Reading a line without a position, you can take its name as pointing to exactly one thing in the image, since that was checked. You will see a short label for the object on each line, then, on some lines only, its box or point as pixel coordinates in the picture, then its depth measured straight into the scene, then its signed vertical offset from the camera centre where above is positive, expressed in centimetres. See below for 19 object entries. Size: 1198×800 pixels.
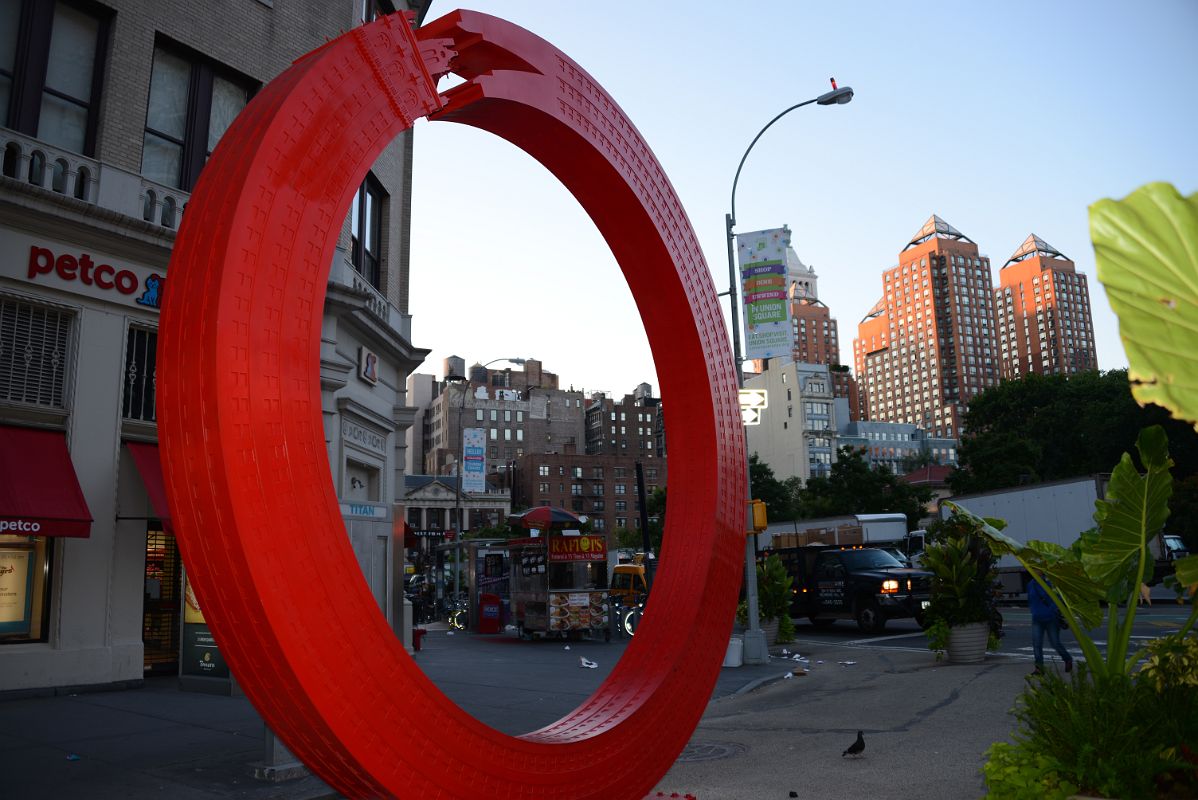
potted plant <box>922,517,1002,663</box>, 1456 -110
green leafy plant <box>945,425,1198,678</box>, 574 -18
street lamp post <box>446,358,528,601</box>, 3144 -13
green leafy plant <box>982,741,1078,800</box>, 481 -139
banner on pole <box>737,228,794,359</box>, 1775 +503
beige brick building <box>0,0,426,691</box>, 1146 +336
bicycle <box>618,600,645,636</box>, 2273 -216
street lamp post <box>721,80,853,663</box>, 1630 +15
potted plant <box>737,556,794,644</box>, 2006 -153
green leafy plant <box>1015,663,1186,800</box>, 462 -114
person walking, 1145 -116
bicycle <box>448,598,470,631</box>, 2883 -255
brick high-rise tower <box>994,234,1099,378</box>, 15475 +3921
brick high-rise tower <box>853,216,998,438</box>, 16912 +4099
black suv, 2136 -134
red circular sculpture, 355 +44
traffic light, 1579 +35
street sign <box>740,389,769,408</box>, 1681 +267
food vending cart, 2247 -128
